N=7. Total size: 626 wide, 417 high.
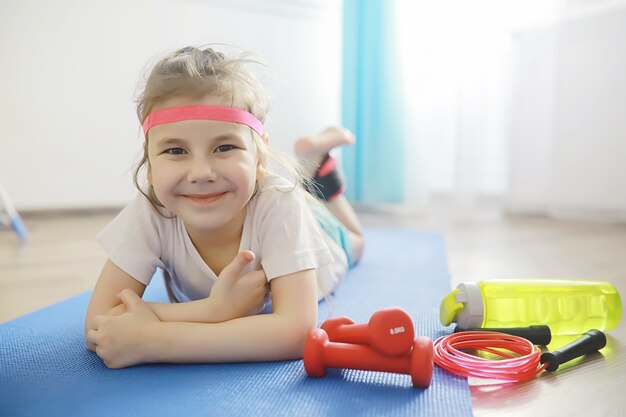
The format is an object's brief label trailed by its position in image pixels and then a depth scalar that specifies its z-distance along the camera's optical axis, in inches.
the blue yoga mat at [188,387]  28.4
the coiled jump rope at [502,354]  32.5
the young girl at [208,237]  34.0
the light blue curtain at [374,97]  105.0
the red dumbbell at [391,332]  30.6
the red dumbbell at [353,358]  30.8
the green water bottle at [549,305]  40.2
